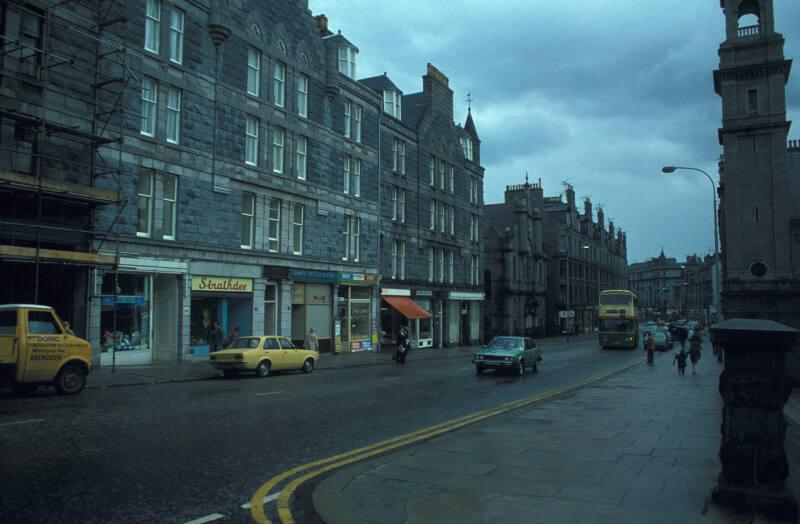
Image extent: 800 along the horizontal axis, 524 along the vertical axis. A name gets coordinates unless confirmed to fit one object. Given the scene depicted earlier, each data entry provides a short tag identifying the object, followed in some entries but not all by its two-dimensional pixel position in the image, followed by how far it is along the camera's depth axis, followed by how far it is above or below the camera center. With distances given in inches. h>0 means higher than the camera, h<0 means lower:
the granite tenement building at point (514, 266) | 2474.2 +187.3
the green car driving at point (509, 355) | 911.7 -68.3
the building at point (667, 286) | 6136.8 +295.6
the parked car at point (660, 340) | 1792.1 -85.8
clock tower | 1402.6 +325.6
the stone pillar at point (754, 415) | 235.9 -41.1
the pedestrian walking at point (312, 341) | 1155.1 -60.7
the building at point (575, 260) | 3031.5 +277.6
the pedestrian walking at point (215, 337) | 1037.2 -48.2
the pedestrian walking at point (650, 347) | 1166.7 -69.7
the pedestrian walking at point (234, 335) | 1000.4 -43.8
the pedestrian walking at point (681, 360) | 955.3 -76.5
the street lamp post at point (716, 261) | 1085.8 +94.4
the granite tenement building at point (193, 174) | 788.6 +220.3
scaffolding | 734.5 +237.8
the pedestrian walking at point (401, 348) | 1141.9 -71.5
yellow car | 811.4 -66.9
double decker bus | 1793.8 -23.7
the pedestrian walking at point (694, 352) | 981.8 -65.4
